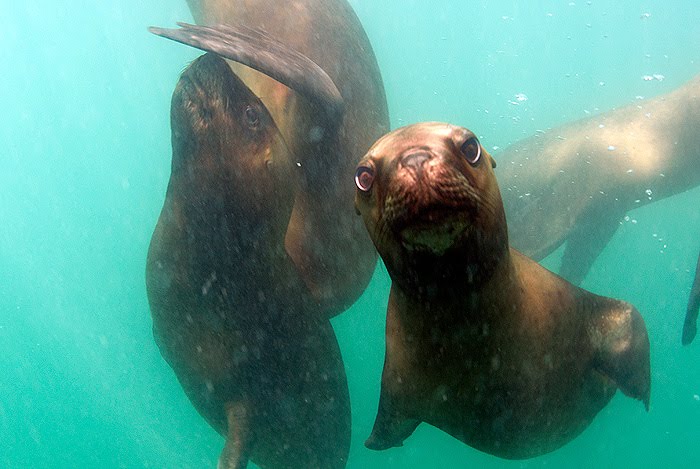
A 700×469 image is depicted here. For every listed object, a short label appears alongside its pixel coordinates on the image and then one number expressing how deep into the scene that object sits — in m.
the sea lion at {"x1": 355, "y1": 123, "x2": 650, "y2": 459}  1.78
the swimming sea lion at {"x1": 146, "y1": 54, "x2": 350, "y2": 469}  3.20
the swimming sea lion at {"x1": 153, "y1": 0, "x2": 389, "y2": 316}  3.67
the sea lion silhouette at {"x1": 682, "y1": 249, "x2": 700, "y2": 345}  3.36
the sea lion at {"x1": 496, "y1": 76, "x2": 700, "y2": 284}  7.58
